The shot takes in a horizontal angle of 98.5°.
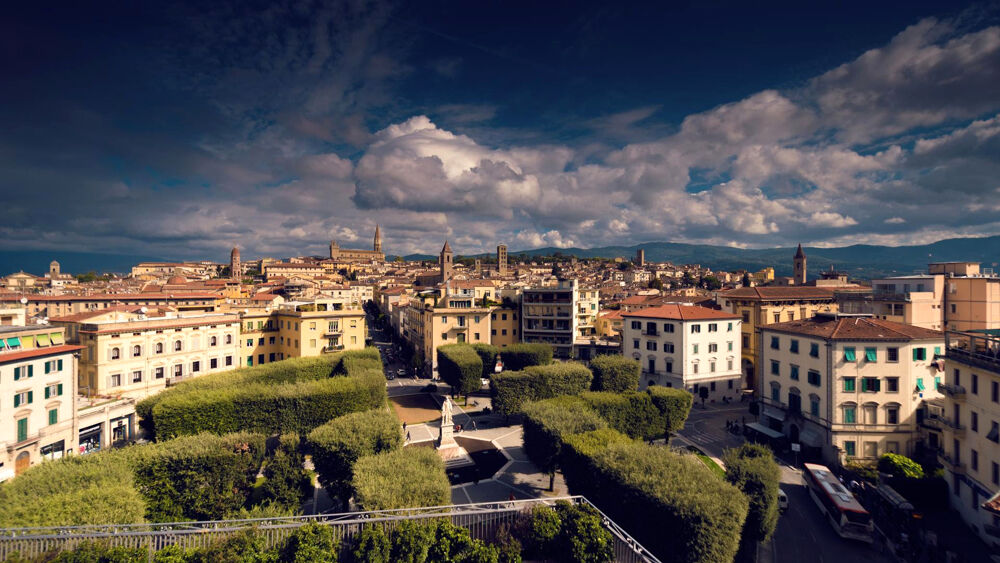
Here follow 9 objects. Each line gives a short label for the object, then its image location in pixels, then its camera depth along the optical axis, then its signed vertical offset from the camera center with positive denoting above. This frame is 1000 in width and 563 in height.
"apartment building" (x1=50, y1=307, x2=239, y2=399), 45.81 -7.36
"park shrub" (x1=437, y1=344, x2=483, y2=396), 56.78 -11.96
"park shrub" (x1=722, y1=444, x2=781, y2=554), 25.27 -12.79
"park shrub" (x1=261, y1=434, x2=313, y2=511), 28.31 -13.18
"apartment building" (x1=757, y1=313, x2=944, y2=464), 38.31 -10.04
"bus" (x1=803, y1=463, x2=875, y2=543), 27.62 -15.59
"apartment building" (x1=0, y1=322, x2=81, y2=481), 33.19 -9.05
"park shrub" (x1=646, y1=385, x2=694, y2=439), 41.16 -12.30
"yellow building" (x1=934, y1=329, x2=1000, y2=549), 27.53 -10.49
